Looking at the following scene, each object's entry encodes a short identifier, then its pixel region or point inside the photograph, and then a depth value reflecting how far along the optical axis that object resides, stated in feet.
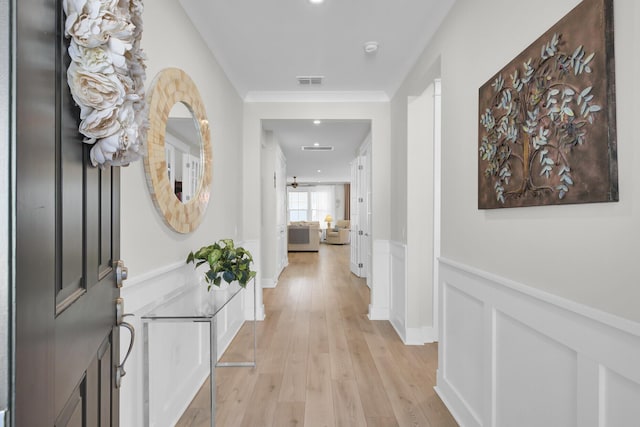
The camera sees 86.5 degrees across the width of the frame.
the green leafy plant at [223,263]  6.63
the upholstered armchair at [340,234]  39.58
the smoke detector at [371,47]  8.44
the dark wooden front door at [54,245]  1.56
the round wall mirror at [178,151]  5.41
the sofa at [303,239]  33.45
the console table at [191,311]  4.99
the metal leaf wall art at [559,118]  3.08
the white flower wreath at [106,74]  2.13
